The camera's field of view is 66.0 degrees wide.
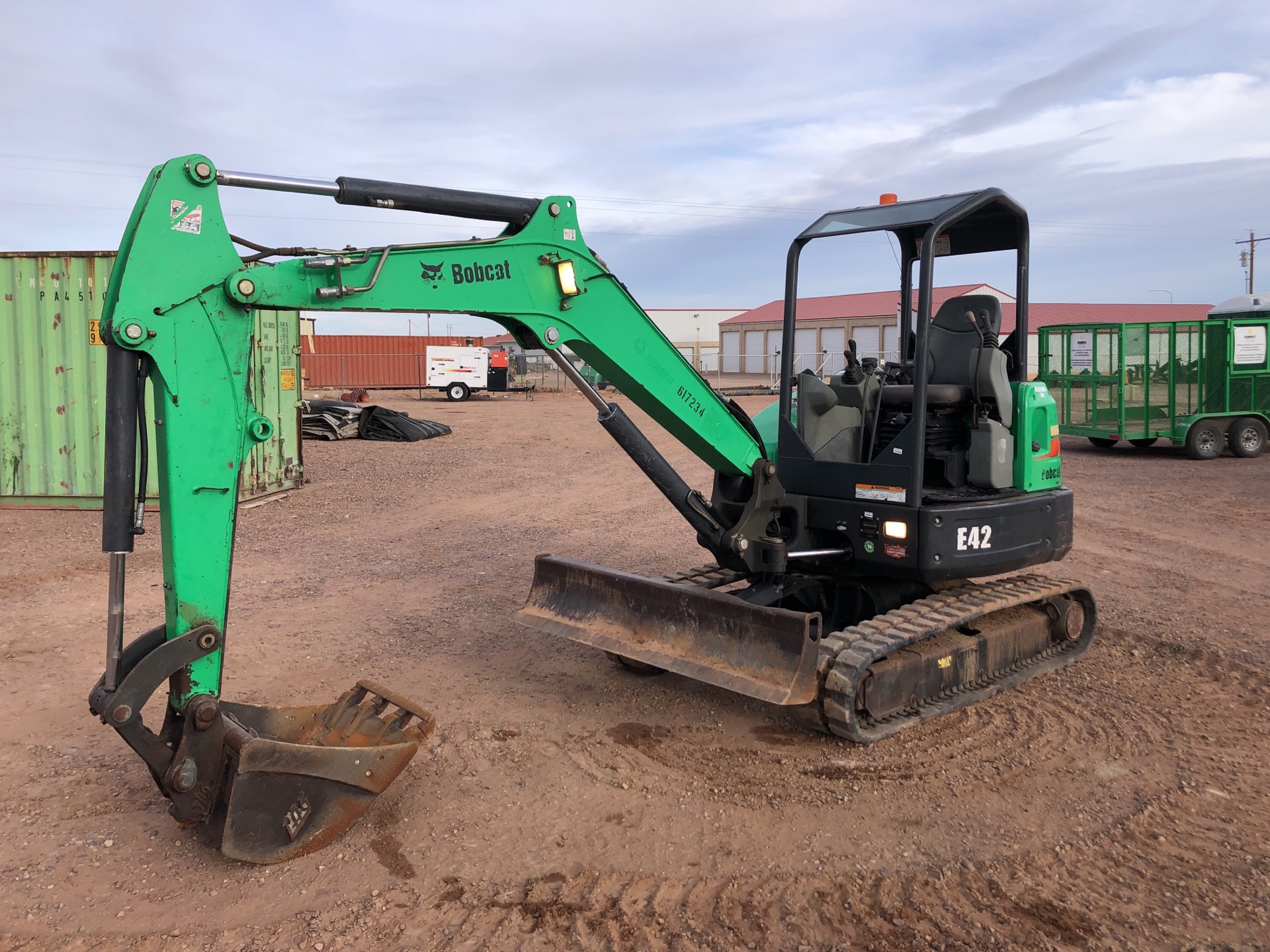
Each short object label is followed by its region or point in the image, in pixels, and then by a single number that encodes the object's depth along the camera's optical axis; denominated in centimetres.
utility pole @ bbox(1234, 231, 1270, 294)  5762
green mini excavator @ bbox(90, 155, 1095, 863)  367
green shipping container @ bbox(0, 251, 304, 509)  1093
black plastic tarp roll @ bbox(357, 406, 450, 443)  2005
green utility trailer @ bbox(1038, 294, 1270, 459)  1689
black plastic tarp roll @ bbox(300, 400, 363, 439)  2012
